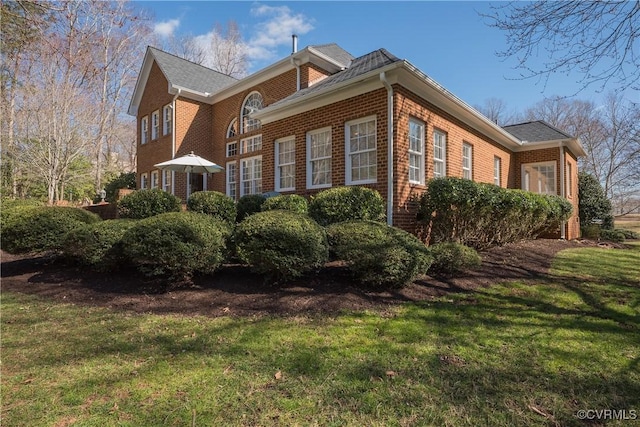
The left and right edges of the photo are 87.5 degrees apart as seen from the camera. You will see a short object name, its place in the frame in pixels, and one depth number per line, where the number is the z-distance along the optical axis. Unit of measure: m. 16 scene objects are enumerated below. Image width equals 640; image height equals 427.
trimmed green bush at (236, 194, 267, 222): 8.03
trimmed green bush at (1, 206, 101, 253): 6.50
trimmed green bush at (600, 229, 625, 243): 14.43
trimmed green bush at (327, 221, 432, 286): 4.75
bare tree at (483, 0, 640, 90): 4.84
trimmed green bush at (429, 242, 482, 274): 5.84
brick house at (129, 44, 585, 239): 7.62
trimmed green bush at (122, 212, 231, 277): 4.80
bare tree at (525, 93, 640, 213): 27.48
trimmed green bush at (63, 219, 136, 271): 5.83
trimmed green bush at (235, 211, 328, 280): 4.71
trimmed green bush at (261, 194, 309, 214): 7.08
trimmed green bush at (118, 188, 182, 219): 7.79
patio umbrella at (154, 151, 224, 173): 10.77
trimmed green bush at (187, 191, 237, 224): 7.08
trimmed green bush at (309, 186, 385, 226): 6.82
